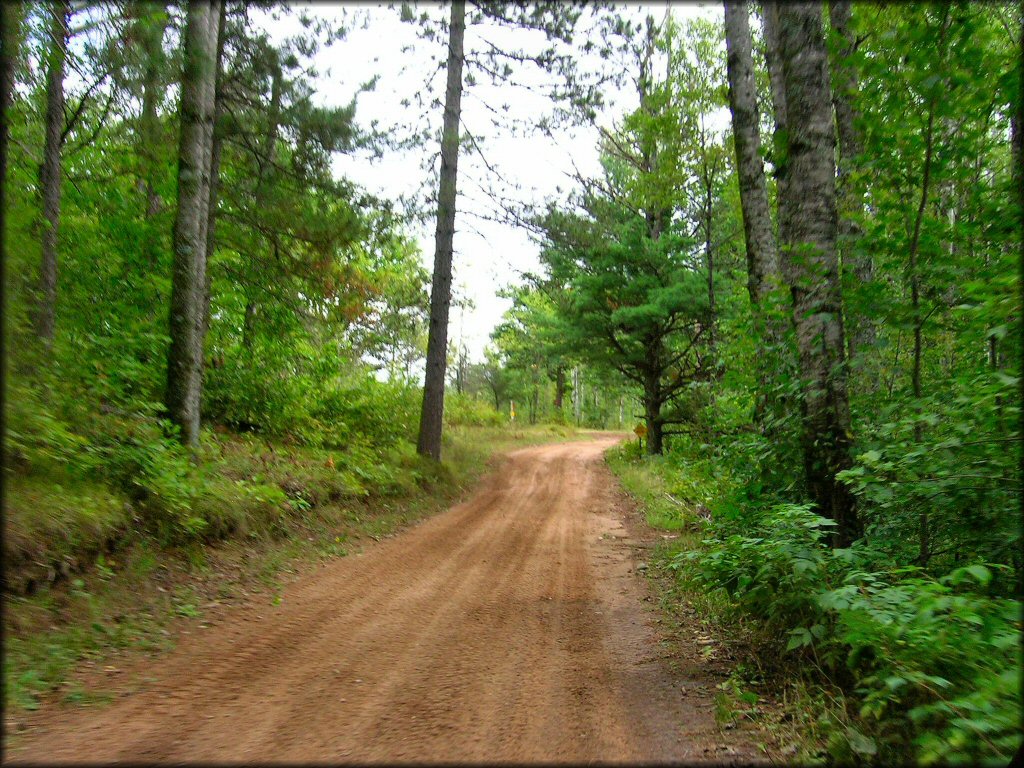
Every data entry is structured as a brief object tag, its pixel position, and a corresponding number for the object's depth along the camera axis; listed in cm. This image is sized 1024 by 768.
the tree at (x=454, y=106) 1266
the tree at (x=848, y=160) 469
